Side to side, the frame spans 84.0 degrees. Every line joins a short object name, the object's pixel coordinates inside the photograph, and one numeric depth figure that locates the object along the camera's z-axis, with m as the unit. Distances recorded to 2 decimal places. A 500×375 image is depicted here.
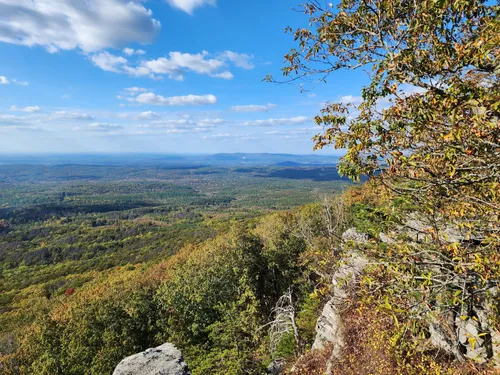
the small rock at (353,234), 13.39
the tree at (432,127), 3.78
